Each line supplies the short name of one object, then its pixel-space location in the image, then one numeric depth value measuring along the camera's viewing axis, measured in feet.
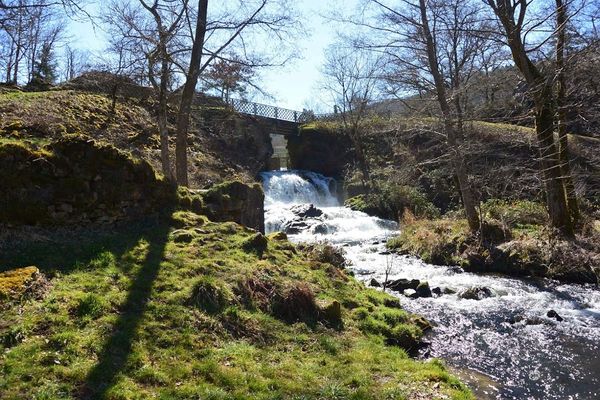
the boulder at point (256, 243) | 30.99
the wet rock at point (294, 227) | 72.35
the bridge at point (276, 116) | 116.06
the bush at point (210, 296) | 22.48
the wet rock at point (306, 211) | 79.92
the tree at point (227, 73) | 50.85
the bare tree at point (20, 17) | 21.66
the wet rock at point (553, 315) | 30.48
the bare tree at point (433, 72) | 49.16
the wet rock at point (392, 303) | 31.48
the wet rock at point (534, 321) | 29.63
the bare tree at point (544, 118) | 39.83
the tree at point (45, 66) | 100.60
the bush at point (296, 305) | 24.42
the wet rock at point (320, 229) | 73.19
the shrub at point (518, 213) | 51.77
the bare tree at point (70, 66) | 117.78
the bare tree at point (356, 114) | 110.83
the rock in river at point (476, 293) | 35.47
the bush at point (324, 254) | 36.86
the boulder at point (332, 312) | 25.22
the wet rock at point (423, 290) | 36.59
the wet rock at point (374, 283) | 39.19
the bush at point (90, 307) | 19.52
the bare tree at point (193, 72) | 48.14
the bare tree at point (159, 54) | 45.78
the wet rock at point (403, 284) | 37.96
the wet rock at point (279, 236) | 37.79
